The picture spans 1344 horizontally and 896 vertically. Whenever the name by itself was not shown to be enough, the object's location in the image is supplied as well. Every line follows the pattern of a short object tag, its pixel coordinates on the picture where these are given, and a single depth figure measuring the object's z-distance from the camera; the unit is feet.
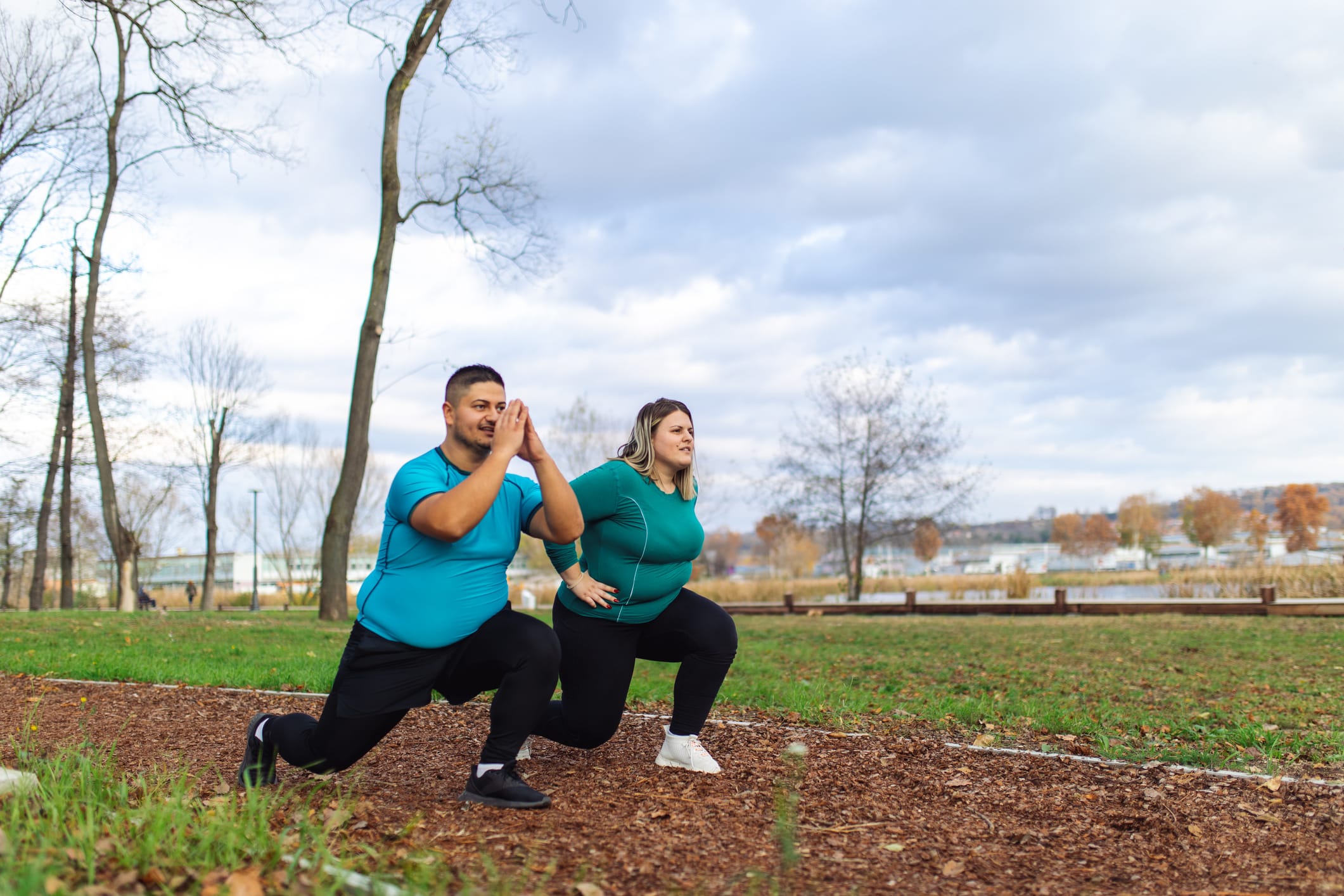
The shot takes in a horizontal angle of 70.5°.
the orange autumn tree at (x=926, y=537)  97.55
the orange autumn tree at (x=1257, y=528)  258.33
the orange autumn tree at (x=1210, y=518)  269.23
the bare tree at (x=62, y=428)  82.64
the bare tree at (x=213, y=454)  108.58
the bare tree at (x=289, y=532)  151.33
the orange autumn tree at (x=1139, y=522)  312.50
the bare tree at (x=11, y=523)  94.79
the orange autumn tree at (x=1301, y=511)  295.28
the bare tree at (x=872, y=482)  96.07
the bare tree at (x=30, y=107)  68.90
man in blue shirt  11.68
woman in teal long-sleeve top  13.80
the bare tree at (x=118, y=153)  62.18
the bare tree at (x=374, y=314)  51.39
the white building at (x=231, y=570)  191.11
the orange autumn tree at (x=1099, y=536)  362.94
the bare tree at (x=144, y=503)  153.89
